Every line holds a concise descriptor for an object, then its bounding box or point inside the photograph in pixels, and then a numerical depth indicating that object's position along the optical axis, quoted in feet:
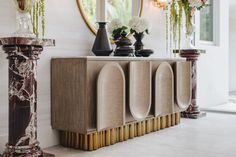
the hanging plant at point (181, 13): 15.50
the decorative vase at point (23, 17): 8.26
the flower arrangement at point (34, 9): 8.33
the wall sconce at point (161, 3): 14.89
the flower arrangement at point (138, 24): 12.27
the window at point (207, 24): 19.77
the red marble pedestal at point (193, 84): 15.49
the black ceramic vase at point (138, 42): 12.87
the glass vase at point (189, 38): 15.89
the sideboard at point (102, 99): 9.58
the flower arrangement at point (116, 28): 11.83
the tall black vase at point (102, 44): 10.98
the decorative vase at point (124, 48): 11.48
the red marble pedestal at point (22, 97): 8.02
